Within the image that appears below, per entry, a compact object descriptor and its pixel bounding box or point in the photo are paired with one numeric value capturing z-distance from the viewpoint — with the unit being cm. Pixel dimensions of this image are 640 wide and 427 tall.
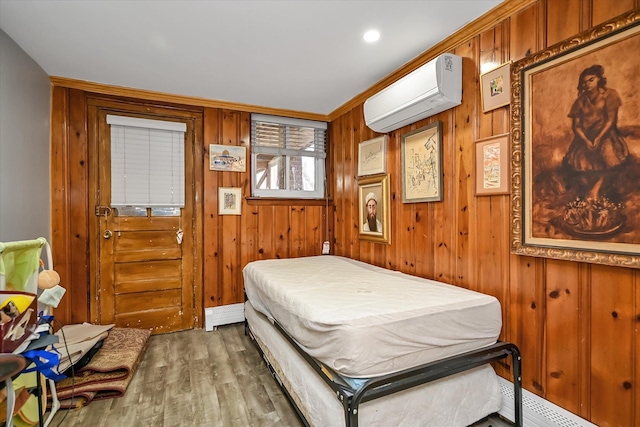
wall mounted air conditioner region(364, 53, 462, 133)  188
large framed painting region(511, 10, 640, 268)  122
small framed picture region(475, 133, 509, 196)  169
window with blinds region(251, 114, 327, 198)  341
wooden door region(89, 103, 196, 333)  281
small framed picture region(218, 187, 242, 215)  320
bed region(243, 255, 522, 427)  126
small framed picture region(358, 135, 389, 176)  272
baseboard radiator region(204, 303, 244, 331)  311
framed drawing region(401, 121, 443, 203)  215
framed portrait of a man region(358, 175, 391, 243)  271
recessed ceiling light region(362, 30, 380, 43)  192
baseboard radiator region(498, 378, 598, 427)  145
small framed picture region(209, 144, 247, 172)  316
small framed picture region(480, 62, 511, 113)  169
